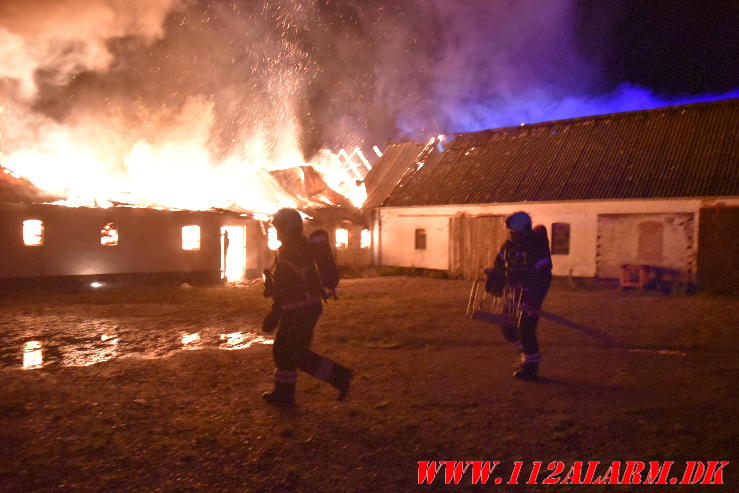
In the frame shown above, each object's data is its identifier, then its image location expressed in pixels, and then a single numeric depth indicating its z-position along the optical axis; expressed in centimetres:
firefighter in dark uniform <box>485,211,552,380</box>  562
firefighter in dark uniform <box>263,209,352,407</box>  470
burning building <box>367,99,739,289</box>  1493
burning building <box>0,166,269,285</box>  1458
